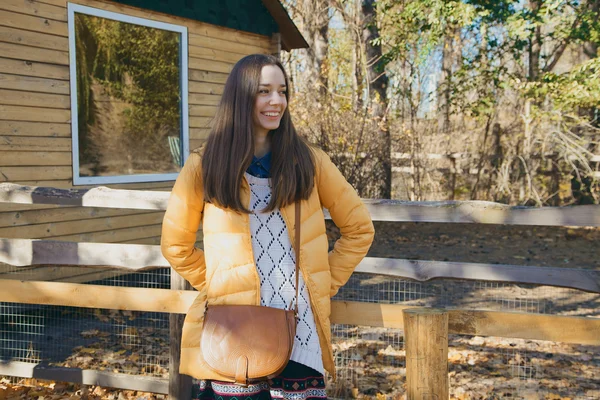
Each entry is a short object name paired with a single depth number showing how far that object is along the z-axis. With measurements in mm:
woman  2502
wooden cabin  6789
